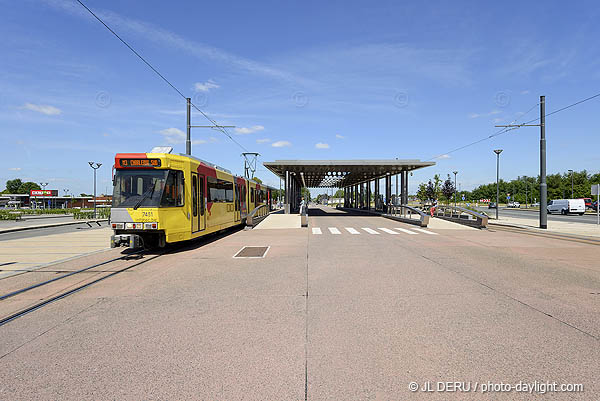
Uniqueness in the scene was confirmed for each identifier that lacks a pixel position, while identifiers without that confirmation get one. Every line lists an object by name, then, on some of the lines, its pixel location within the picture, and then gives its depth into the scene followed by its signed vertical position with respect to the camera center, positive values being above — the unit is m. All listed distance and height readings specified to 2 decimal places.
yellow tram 10.69 -0.01
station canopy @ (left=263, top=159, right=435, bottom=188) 33.29 +3.06
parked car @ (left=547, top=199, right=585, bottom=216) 42.09 -0.99
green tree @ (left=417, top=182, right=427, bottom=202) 96.25 +1.63
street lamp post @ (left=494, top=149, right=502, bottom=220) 32.62 +3.82
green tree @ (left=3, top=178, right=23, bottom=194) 150.50 +5.57
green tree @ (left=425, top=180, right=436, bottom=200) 88.94 +1.74
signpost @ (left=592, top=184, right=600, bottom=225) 22.56 +0.53
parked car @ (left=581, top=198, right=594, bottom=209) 51.69 -0.78
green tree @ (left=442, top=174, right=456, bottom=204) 86.69 +2.37
